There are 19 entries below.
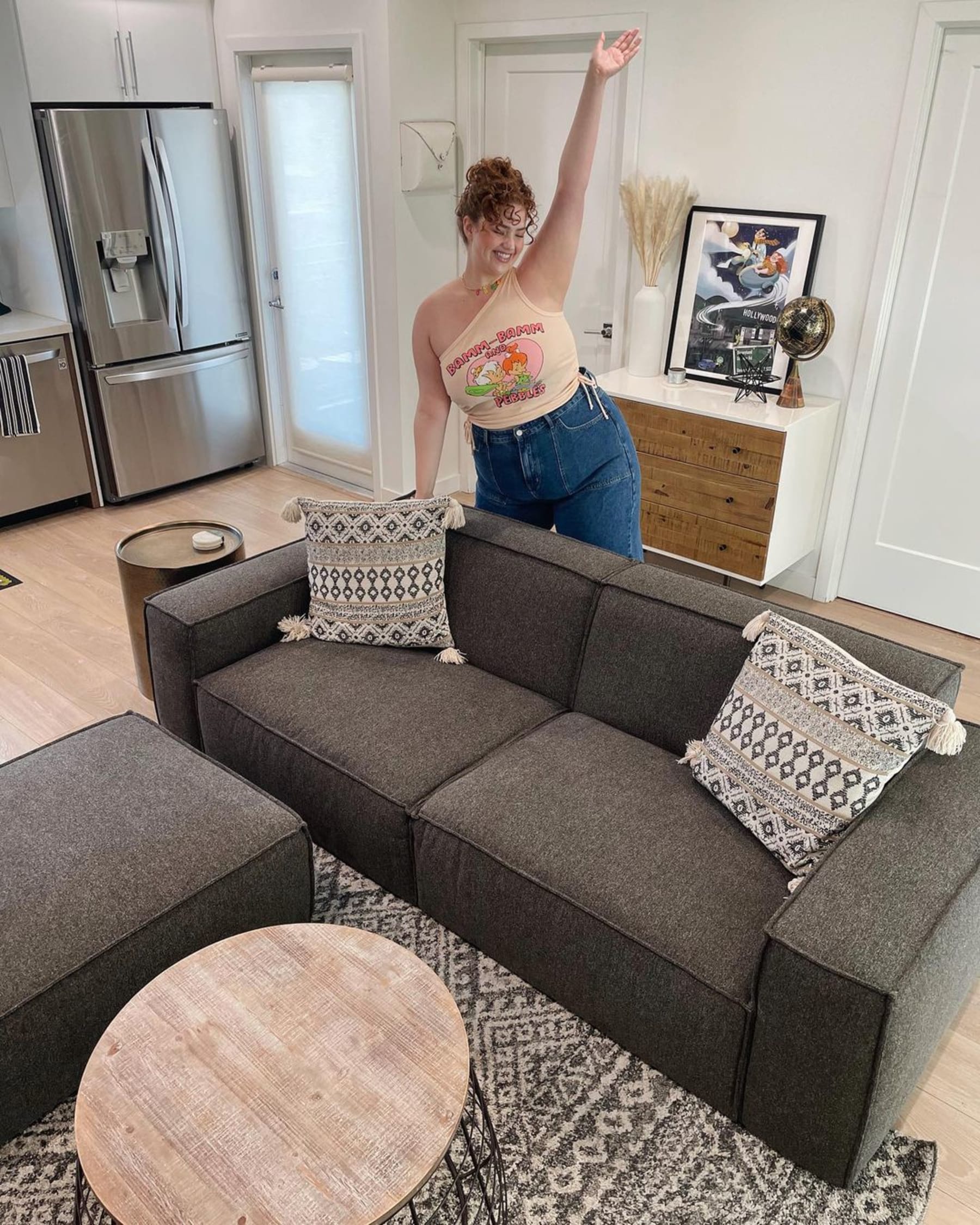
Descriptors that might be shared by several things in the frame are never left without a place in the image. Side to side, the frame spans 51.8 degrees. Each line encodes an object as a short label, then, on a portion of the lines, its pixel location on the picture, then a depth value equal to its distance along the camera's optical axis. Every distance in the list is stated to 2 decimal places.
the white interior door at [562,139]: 3.98
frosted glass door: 4.53
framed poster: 3.57
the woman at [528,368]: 2.29
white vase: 3.89
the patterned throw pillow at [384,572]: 2.67
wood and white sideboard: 3.53
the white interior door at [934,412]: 3.20
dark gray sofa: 1.66
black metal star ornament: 3.72
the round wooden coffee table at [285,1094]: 1.33
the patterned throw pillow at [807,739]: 1.87
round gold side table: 3.02
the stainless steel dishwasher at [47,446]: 4.39
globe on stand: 3.49
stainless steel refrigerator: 4.25
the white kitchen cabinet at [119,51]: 4.10
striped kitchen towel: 4.27
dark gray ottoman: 1.77
